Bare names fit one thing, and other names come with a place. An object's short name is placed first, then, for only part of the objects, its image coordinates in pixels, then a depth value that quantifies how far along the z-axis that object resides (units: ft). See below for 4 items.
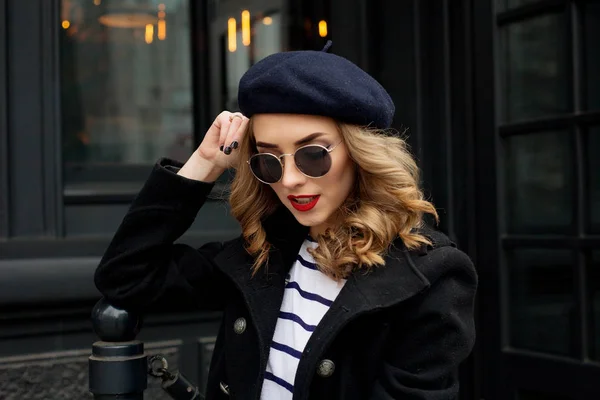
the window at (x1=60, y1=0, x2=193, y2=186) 10.16
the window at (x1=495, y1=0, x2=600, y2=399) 9.75
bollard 6.78
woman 6.34
